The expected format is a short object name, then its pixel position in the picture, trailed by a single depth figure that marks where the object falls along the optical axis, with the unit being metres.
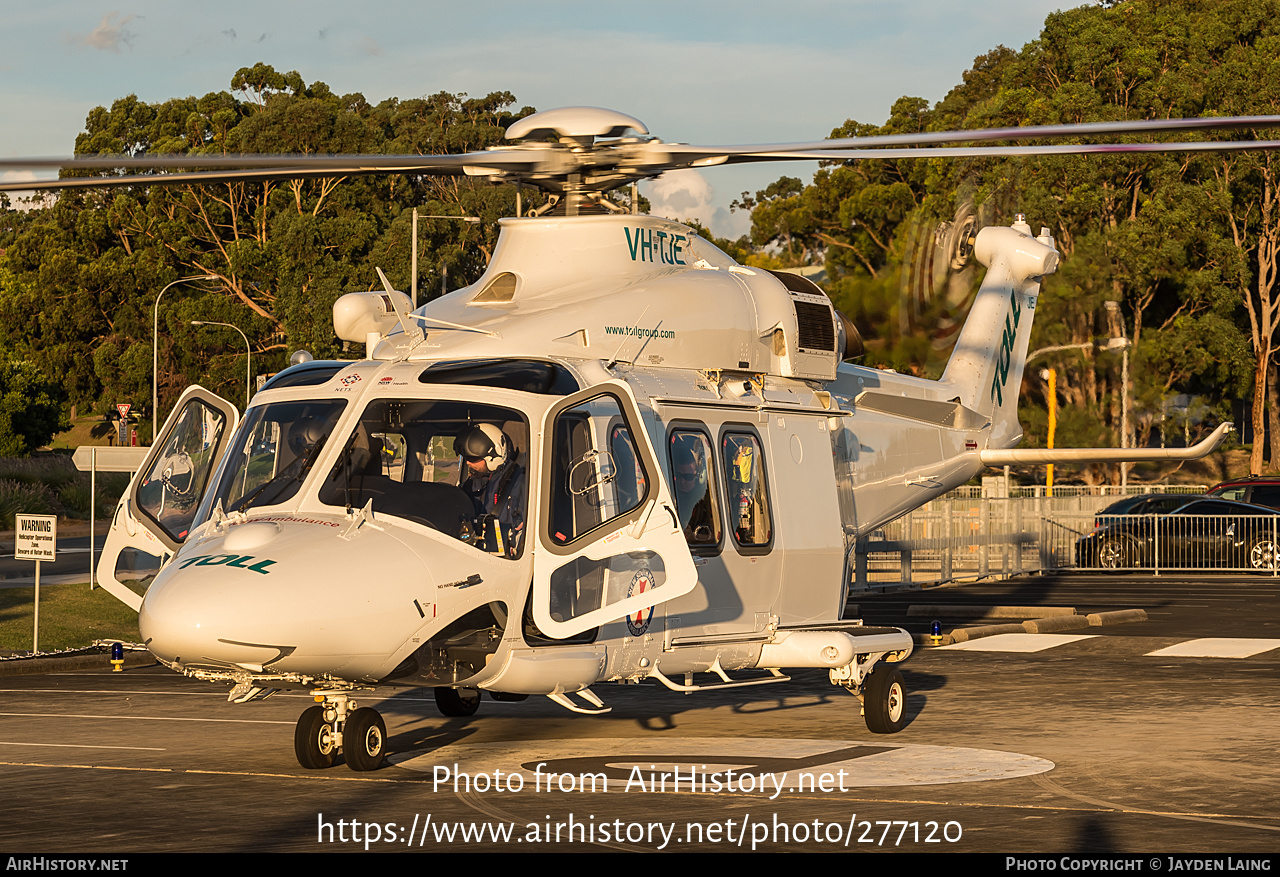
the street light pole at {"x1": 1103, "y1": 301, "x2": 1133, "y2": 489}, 47.72
